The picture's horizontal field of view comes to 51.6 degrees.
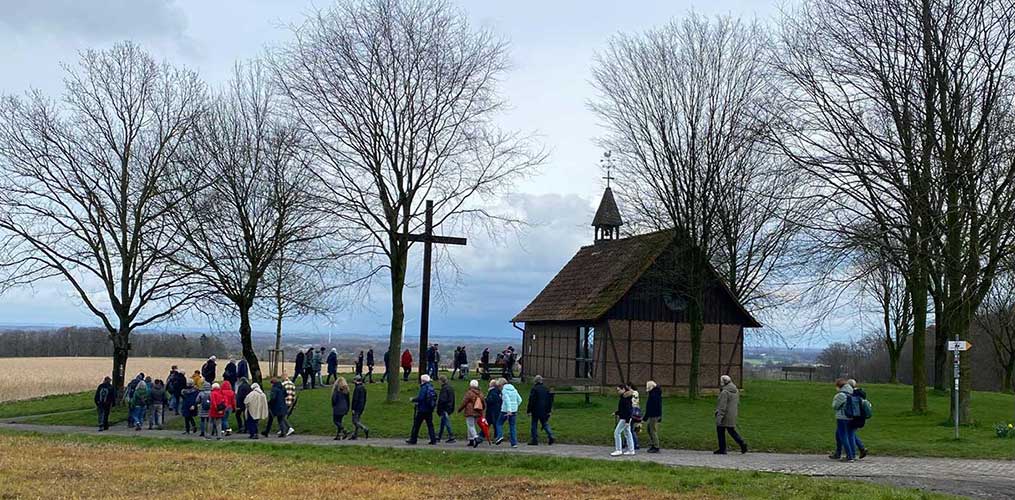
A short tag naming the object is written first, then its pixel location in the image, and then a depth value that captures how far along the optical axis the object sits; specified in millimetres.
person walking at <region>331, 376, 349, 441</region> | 23953
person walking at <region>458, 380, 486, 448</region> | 22469
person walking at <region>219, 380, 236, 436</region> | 25828
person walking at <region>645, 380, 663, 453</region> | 21281
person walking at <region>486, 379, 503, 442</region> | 22672
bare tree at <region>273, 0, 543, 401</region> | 29062
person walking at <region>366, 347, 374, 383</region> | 39531
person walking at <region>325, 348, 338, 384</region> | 39062
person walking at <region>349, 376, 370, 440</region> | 23859
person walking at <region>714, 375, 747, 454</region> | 20703
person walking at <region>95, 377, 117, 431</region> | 27547
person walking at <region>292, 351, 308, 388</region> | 37344
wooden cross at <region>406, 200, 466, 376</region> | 29469
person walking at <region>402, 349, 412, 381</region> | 41281
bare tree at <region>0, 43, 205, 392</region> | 31109
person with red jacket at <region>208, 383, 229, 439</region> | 25172
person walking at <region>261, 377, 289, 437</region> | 24797
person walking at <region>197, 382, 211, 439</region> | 25625
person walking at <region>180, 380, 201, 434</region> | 26109
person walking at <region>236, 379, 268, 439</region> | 25094
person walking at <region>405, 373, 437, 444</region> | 22688
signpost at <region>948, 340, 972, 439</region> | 21891
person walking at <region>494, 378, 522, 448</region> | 22406
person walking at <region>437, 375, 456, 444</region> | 22844
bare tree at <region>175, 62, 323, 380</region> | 32031
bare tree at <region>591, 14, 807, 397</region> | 34062
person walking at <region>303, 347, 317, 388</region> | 37000
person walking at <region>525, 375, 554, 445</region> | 22484
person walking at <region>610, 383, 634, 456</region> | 20594
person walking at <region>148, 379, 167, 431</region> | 27484
